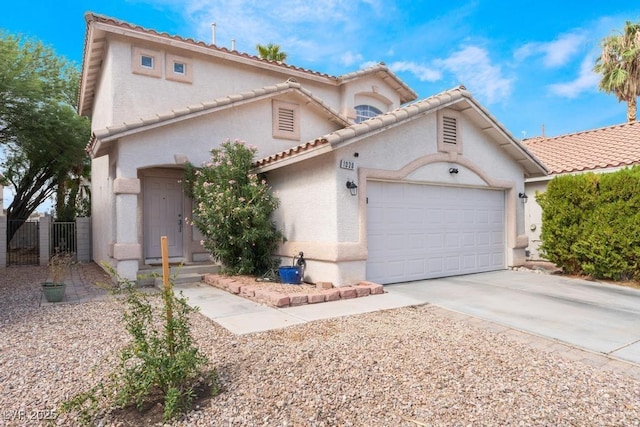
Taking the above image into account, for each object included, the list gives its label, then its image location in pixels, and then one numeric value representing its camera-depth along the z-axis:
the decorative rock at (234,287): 8.41
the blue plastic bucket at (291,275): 8.82
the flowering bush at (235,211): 9.32
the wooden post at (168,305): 3.69
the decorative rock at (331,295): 7.63
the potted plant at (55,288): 7.80
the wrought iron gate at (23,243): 14.98
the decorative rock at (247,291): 7.93
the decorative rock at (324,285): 8.27
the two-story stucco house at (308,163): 8.70
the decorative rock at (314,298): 7.43
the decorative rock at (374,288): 8.21
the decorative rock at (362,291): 8.02
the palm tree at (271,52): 20.75
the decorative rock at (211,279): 9.46
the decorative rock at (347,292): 7.81
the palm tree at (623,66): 19.88
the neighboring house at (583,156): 12.42
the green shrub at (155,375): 3.40
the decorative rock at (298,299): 7.23
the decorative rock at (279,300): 7.10
